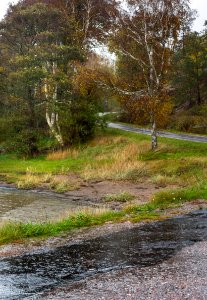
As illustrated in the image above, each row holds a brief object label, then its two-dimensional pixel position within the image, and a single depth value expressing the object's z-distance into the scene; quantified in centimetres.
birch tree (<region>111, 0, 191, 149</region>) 2970
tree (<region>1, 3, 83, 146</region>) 3541
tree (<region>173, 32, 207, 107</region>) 4928
